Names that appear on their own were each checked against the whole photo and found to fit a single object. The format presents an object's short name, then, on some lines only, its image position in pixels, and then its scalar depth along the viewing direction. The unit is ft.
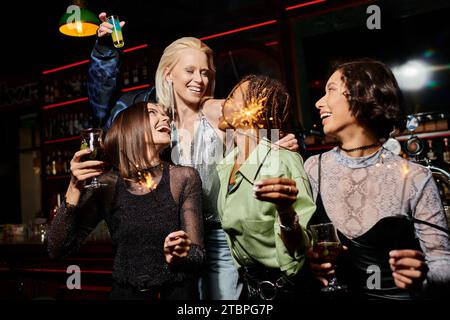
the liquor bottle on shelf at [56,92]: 17.34
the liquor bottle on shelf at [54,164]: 17.24
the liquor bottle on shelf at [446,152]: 10.72
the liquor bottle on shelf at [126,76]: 15.75
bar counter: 8.50
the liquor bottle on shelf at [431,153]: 10.26
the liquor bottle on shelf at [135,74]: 15.48
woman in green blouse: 4.19
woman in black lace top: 4.67
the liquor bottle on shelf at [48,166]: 17.36
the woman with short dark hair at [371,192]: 3.95
